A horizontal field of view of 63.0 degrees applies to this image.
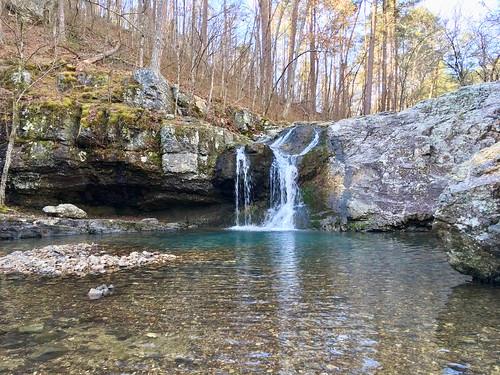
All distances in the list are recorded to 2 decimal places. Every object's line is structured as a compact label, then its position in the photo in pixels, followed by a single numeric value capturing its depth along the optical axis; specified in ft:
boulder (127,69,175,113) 59.00
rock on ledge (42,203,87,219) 49.16
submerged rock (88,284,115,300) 18.39
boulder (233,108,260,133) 70.64
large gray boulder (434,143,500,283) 18.66
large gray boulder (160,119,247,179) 53.31
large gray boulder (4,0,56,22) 77.56
